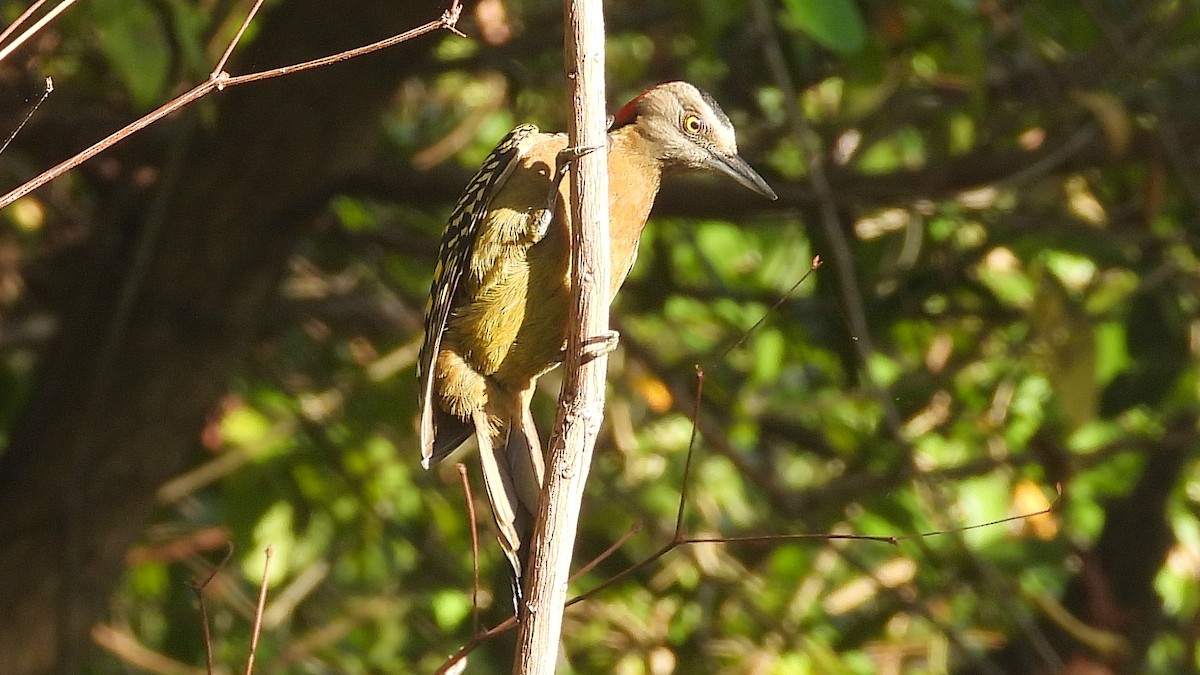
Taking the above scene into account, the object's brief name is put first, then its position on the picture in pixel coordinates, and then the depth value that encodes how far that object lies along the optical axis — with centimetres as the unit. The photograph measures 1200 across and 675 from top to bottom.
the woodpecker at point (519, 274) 575
